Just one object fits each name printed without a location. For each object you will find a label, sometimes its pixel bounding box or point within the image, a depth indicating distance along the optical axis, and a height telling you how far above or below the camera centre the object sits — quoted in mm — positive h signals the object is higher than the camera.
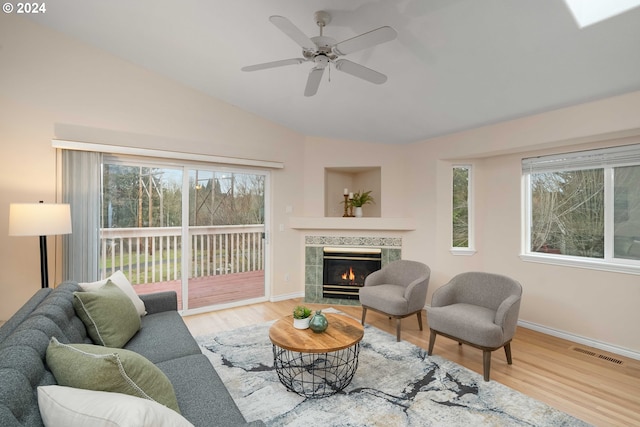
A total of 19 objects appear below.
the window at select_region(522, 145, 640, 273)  3102 +20
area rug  2037 -1397
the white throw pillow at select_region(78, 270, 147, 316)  2633 -695
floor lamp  2523 -73
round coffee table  2203 -1336
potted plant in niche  4836 +131
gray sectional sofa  977 -655
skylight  1877 +1265
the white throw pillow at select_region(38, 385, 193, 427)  914 -620
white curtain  3180 -14
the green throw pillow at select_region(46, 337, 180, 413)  1122 -618
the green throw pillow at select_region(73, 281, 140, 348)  1947 -706
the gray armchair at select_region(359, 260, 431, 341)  3295 -939
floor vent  2883 -1433
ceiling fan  1751 +1040
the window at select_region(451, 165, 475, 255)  4285 +28
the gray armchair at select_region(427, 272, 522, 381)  2520 -952
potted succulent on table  2480 -884
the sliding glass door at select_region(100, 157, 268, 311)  3660 -262
